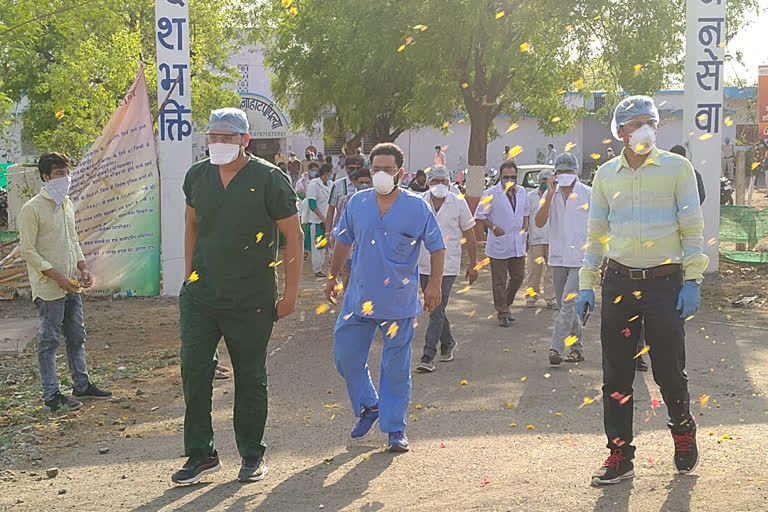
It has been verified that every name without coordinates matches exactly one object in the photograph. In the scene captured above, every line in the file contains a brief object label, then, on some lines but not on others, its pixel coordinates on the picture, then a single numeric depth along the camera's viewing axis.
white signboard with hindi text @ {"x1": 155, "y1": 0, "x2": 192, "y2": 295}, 14.30
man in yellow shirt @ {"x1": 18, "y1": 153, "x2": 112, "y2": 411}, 8.14
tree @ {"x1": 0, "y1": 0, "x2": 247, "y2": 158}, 13.90
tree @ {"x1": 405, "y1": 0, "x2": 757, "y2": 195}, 18.30
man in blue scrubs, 6.84
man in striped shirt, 5.71
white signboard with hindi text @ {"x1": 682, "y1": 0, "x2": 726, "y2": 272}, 15.59
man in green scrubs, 6.07
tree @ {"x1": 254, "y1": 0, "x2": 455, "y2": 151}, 20.19
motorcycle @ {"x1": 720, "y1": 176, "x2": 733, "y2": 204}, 28.83
